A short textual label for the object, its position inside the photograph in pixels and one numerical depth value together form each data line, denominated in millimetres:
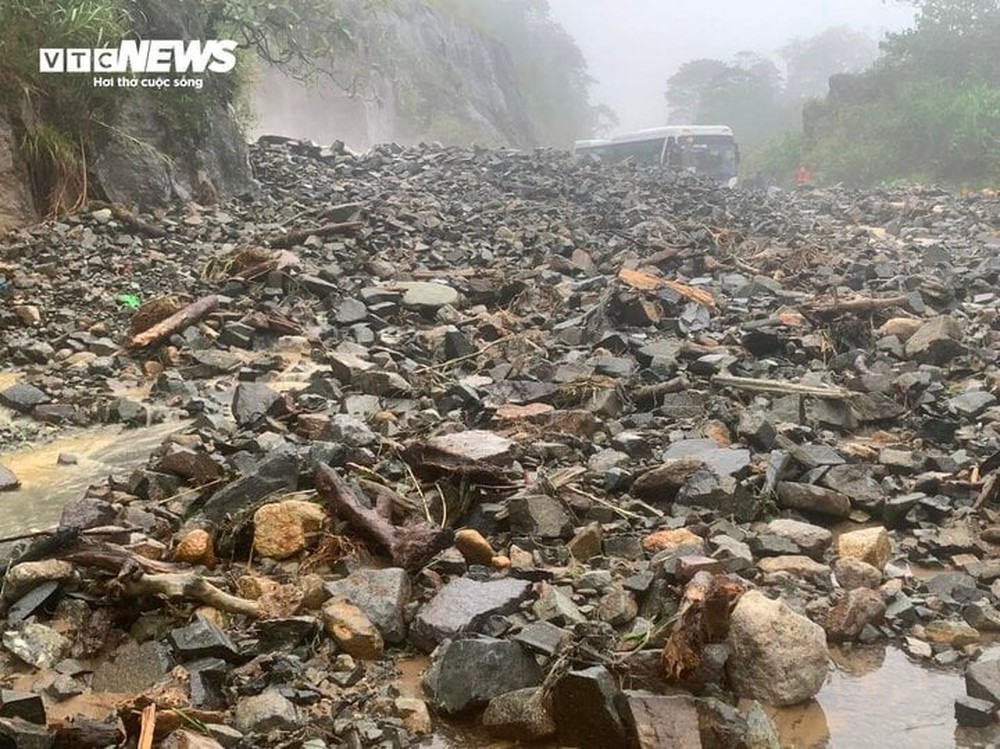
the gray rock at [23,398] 4793
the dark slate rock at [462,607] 2564
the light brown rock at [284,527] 3066
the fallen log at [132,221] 8227
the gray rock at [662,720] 2029
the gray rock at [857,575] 2926
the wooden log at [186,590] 2627
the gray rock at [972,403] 4516
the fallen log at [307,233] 8422
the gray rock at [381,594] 2615
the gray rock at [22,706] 2004
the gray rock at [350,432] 3930
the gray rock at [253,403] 4422
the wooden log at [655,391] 4945
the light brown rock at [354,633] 2531
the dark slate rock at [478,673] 2301
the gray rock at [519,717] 2188
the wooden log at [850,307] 6477
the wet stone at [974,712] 2260
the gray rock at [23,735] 1899
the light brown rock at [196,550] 2979
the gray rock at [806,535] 3156
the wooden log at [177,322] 5840
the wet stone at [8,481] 3797
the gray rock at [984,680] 2309
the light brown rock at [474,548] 3068
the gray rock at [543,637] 2379
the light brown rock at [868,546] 3105
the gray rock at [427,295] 7082
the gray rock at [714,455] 3705
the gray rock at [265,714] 2137
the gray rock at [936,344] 5621
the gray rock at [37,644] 2420
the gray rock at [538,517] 3260
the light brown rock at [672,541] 3117
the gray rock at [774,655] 2354
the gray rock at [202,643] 2420
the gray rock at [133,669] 2361
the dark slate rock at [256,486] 3260
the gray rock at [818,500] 3531
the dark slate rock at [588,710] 2117
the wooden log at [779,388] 4703
